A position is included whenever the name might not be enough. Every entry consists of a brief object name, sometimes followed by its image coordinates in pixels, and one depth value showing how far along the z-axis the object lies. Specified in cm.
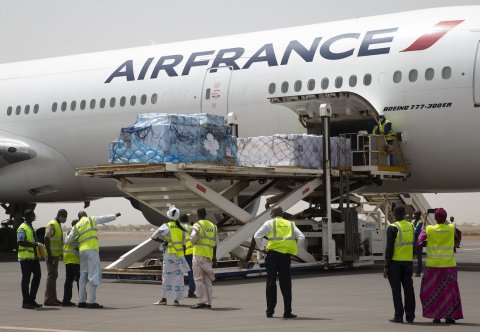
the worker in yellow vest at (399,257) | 1276
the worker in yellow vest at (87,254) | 1491
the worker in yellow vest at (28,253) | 1515
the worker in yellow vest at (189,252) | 1628
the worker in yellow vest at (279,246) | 1342
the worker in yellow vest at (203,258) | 1443
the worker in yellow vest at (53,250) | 1530
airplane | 2144
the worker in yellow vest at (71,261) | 1542
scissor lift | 1964
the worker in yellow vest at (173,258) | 1501
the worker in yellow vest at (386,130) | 2181
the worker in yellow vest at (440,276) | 1223
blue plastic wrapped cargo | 1973
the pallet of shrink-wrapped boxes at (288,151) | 2148
